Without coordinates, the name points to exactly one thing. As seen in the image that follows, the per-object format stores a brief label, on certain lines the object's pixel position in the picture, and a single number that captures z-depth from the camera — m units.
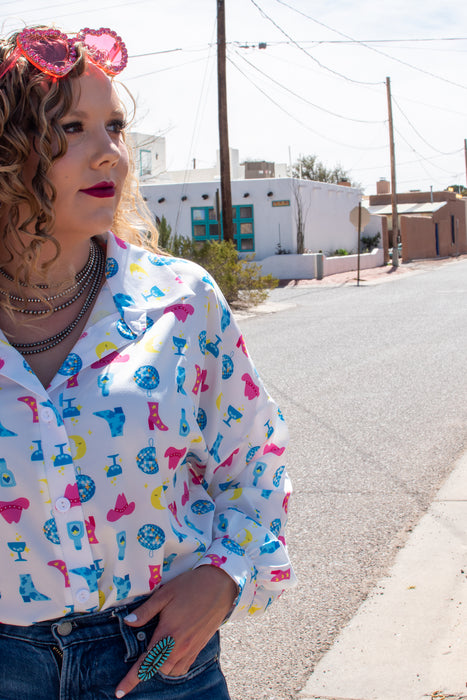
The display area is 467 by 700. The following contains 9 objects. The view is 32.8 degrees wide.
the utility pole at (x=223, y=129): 19.72
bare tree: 31.91
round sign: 27.48
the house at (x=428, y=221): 43.91
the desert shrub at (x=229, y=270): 19.00
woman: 1.29
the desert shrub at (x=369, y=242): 43.12
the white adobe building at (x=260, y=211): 31.75
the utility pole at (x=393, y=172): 35.41
